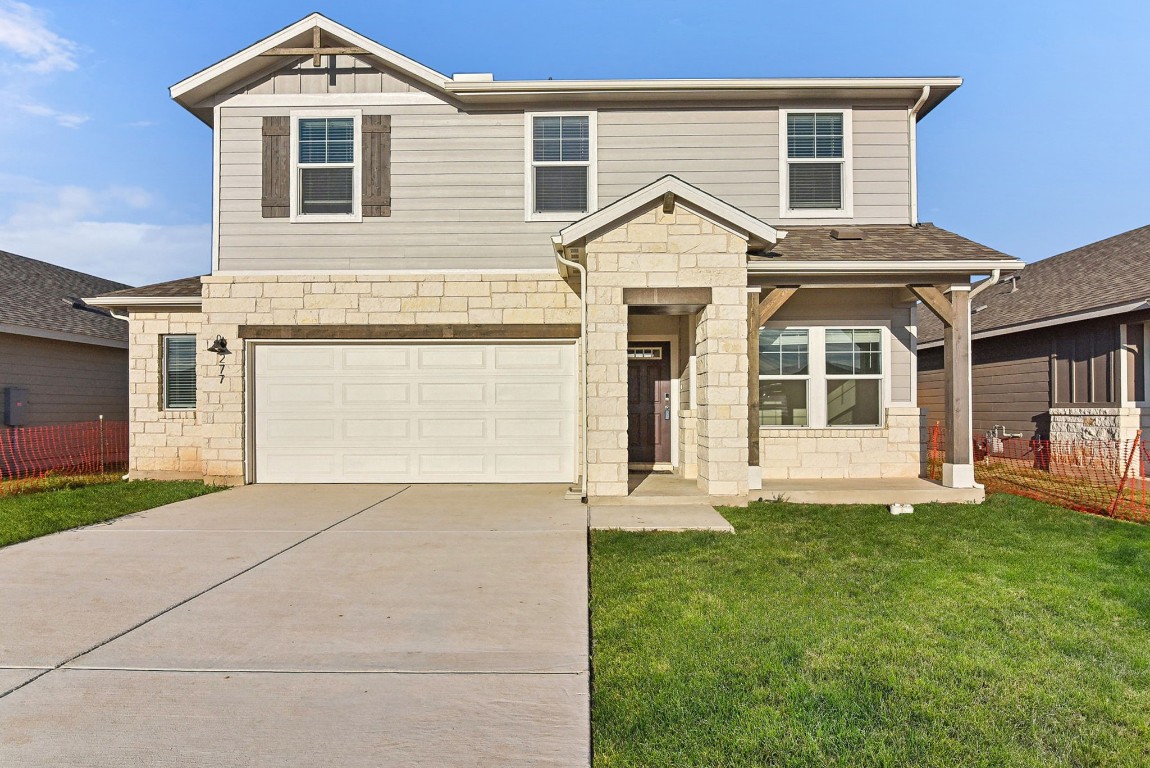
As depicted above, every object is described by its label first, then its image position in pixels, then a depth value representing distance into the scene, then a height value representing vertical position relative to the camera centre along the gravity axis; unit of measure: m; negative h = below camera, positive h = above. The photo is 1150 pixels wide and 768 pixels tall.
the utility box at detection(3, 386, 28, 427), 12.09 -0.34
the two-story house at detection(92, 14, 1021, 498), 9.82 +2.38
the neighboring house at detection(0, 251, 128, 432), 12.28 +0.77
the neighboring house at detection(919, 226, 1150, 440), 10.91 +0.82
